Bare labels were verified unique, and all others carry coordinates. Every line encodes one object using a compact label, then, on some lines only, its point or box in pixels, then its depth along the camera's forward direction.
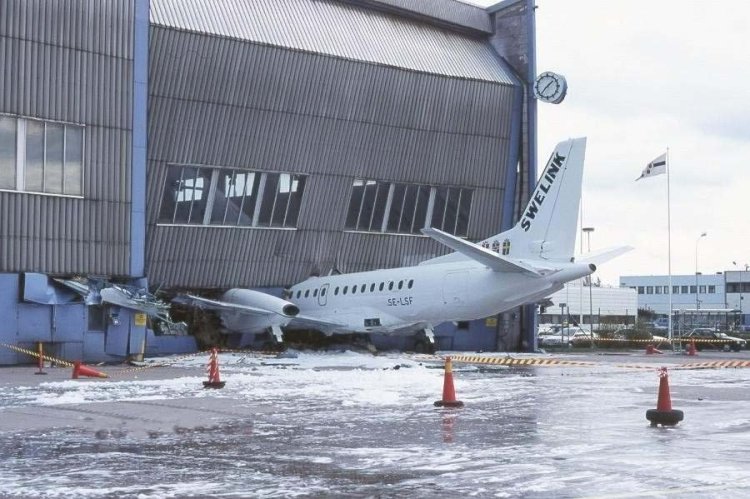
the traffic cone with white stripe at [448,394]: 18.73
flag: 57.16
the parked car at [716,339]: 60.06
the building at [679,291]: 143.25
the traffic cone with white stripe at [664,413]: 15.40
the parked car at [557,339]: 64.56
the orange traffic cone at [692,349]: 48.38
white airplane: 34.56
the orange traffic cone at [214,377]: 23.28
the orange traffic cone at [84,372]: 26.64
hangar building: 35.53
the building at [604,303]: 126.25
